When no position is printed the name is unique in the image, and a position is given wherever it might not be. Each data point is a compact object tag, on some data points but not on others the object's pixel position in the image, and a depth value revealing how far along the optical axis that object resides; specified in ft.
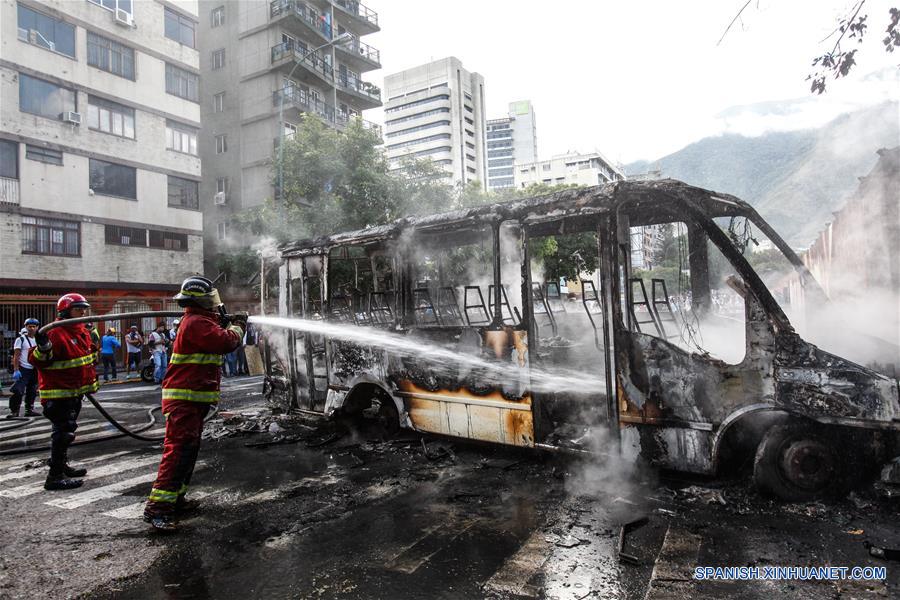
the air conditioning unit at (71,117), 65.00
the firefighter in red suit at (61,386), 17.75
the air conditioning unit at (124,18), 71.30
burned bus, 13.50
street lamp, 57.93
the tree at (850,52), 16.70
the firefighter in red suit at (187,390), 14.37
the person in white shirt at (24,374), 31.17
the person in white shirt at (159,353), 48.83
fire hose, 17.51
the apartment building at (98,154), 60.90
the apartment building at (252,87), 95.76
